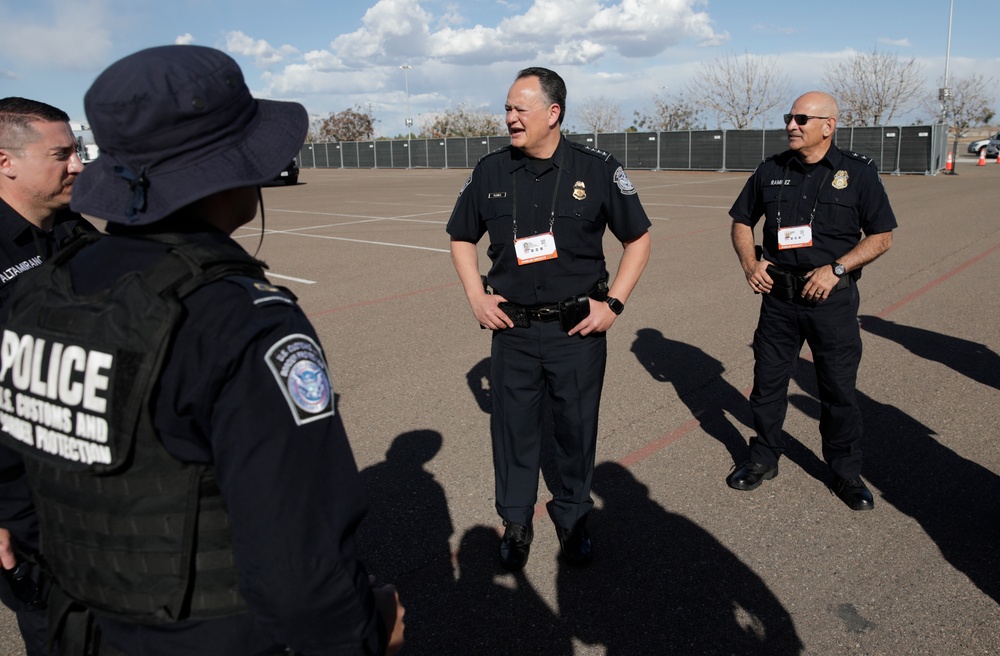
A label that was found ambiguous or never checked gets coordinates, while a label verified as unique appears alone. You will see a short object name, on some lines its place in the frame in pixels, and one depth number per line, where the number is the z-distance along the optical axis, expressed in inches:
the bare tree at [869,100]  1715.1
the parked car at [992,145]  1491.1
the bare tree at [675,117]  2079.2
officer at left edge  108.4
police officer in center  124.7
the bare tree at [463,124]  2524.6
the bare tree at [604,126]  2547.2
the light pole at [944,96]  1295.5
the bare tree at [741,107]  1931.6
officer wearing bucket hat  46.1
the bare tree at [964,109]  1854.9
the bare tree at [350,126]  2800.2
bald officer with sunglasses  147.6
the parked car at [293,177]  1120.1
